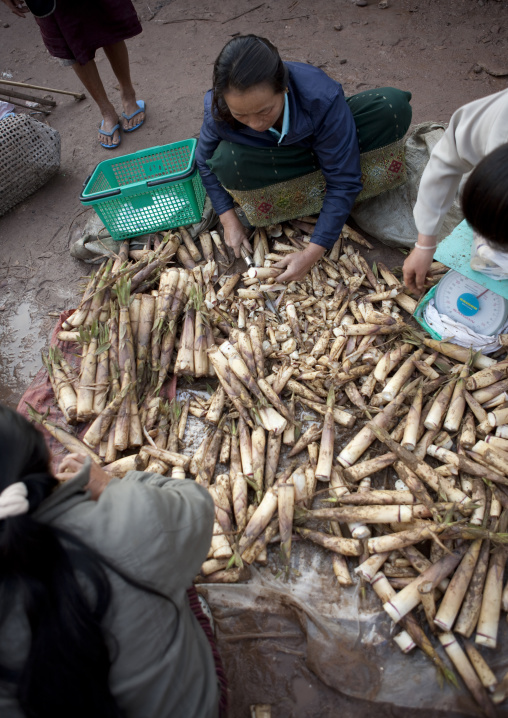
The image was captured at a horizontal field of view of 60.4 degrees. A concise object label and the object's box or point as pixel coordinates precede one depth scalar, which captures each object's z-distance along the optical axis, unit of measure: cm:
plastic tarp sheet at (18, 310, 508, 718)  188
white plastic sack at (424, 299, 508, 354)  271
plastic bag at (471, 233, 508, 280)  224
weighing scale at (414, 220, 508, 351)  252
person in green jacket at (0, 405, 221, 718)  112
